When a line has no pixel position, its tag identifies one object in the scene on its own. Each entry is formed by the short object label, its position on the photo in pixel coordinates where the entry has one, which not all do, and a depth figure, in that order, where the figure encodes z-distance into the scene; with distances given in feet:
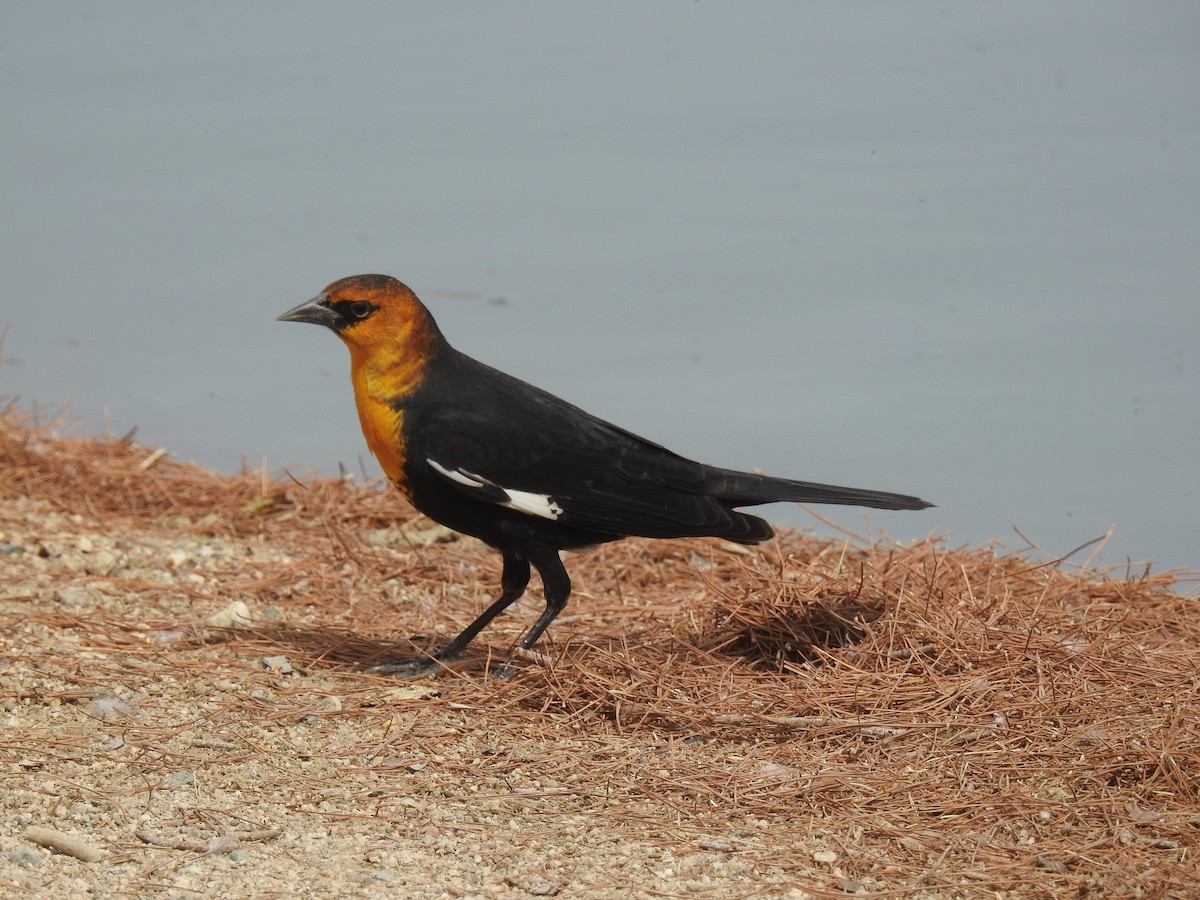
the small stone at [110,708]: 27.68
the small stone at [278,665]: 31.01
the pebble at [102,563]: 38.81
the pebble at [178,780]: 24.08
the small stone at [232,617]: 34.42
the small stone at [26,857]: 20.81
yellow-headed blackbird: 30.30
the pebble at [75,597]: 35.55
